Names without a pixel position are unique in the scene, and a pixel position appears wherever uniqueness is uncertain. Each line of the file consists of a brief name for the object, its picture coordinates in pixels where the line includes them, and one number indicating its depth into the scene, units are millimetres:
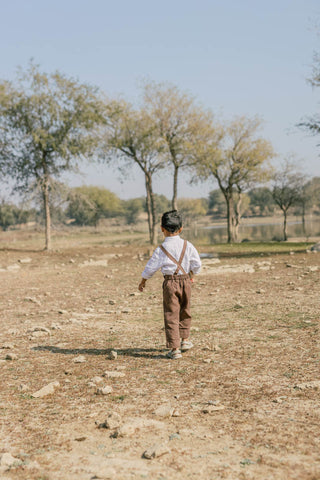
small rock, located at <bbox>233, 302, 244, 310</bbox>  7895
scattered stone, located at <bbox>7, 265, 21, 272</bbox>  16309
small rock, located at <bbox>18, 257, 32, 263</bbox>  19509
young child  5066
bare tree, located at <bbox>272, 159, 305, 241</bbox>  46375
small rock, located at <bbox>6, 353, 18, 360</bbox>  5277
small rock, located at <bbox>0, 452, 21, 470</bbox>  2748
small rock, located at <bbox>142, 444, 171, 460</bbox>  2732
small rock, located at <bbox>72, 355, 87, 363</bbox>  5102
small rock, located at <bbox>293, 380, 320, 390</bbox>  3837
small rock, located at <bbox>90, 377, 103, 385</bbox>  4320
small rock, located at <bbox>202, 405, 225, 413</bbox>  3457
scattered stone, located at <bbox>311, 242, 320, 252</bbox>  19736
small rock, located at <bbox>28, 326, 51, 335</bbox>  6578
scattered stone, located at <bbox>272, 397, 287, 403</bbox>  3577
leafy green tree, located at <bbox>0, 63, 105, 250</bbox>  24766
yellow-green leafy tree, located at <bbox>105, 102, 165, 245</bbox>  29875
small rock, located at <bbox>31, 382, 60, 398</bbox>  4016
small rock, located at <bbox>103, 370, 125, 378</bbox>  4449
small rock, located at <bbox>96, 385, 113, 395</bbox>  3965
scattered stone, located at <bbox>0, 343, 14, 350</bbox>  5764
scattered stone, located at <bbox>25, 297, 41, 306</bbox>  9234
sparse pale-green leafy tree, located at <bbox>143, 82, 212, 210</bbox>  30797
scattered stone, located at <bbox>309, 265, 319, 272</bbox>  12483
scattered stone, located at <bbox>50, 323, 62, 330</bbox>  6891
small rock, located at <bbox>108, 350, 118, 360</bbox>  5135
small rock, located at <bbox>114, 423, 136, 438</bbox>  3076
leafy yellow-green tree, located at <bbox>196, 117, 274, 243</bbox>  33844
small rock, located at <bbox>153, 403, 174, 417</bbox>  3406
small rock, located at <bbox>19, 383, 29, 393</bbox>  4188
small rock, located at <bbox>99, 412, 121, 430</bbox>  3224
